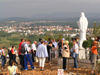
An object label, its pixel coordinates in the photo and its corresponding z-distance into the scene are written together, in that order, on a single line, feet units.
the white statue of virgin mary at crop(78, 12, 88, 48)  38.61
